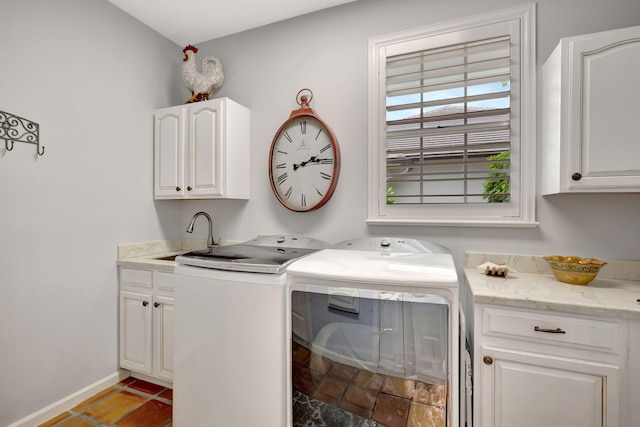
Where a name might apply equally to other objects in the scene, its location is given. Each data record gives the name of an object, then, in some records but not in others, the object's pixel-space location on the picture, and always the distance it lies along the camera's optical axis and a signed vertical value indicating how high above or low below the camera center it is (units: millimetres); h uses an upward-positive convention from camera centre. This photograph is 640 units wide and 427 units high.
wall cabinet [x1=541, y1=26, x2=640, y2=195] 1298 +461
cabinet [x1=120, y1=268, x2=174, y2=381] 1977 -775
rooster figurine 2307 +1080
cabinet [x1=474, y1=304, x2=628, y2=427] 1092 -616
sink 2254 -371
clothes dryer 1091 -513
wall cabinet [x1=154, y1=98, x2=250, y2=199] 2168 +463
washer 1302 -603
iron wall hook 1580 +444
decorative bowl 1343 -266
